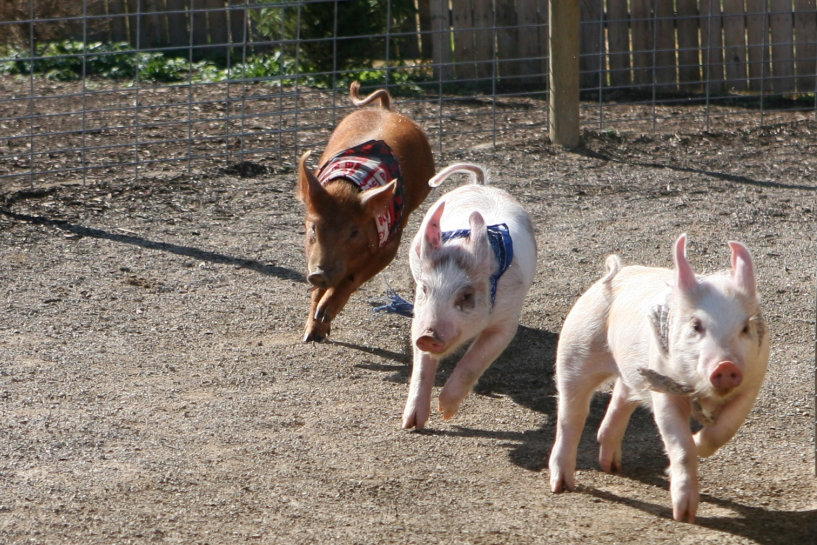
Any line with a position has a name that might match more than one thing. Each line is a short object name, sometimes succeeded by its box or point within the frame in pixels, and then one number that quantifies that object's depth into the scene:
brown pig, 9.47
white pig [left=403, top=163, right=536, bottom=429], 7.34
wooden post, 17.16
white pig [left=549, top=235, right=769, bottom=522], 5.67
